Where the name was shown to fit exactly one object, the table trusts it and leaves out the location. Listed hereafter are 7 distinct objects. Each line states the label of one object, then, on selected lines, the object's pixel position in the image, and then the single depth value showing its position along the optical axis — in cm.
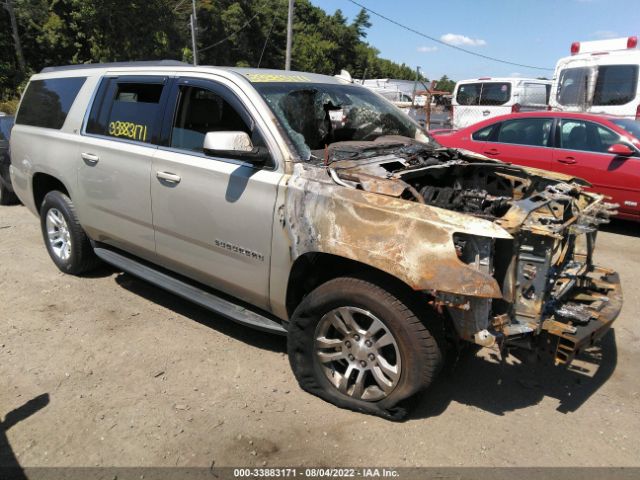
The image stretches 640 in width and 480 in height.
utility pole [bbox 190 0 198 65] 2631
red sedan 659
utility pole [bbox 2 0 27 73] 2869
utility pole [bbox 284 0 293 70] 1980
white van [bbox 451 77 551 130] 1409
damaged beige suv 268
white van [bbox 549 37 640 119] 1010
